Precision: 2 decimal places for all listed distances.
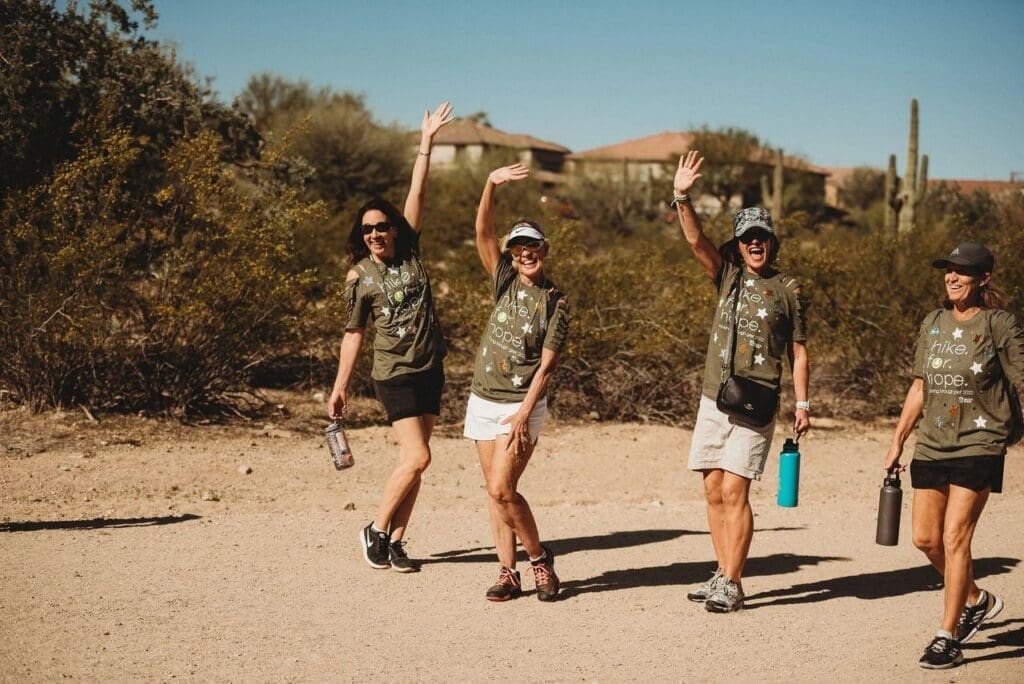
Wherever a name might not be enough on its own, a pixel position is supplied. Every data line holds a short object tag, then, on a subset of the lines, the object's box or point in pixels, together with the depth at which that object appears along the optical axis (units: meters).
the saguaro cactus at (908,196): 22.02
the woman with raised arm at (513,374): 6.23
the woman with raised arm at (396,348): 6.83
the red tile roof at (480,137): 73.69
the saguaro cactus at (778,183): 34.09
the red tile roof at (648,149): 78.80
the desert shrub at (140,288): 10.74
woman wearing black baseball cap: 5.44
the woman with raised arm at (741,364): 6.20
